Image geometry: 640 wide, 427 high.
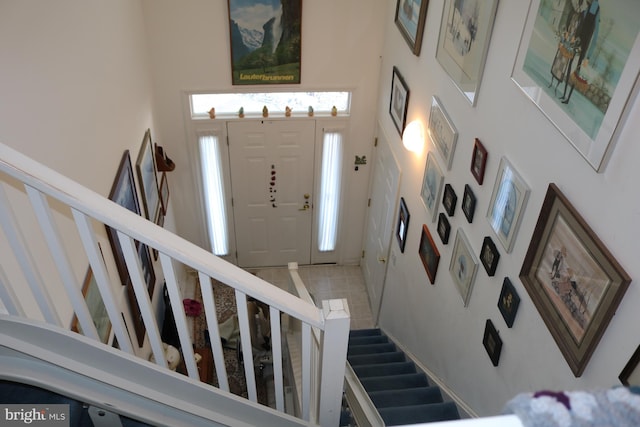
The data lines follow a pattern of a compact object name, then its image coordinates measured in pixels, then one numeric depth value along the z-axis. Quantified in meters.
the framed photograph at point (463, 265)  3.01
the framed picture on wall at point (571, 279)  1.84
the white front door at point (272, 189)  5.57
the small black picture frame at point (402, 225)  4.38
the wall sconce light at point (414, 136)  3.90
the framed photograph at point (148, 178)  4.28
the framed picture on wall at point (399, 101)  4.26
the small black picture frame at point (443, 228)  3.38
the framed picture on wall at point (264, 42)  4.77
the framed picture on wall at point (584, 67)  1.71
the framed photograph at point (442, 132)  3.27
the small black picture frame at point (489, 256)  2.71
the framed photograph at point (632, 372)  1.68
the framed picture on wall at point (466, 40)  2.76
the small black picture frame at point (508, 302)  2.50
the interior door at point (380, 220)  4.89
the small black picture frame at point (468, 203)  2.97
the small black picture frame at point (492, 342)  2.69
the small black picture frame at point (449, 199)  3.26
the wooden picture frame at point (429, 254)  3.64
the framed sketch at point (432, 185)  3.53
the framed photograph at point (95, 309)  2.90
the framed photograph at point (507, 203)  2.43
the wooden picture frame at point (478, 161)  2.81
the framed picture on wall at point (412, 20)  3.78
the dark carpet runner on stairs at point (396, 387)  3.28
